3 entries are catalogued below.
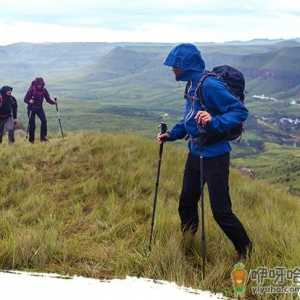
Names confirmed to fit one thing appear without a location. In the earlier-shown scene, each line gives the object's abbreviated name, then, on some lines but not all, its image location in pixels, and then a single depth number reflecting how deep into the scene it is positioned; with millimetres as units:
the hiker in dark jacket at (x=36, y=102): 15664
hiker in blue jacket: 5031
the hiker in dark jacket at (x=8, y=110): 15398
